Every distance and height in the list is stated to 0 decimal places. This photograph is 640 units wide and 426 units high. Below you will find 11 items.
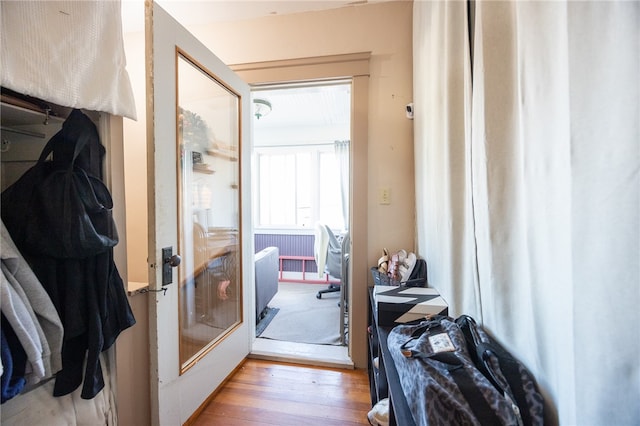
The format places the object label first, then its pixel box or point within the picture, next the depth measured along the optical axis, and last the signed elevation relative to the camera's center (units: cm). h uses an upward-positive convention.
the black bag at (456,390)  59 -46
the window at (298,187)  409 +41
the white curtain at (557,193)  43 +4
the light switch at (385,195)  173 +11
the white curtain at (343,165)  380 +71
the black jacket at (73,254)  79 -14
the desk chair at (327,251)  308 -50
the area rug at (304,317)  216 -111
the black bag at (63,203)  78 +4
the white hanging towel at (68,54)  71 +53
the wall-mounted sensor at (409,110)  165 +67
